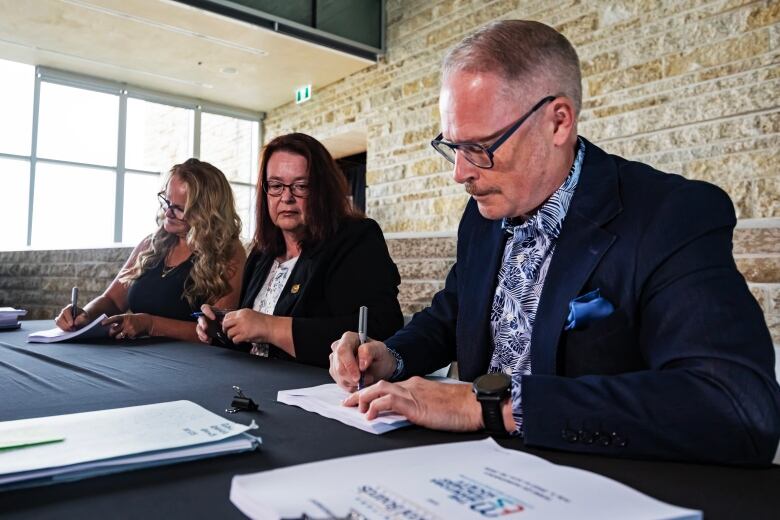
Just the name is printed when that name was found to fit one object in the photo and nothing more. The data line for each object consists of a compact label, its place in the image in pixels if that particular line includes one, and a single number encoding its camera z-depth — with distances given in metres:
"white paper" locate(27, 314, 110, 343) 1.97
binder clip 0.98
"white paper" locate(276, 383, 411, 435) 0.88
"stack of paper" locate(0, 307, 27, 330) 2.42
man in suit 0.79
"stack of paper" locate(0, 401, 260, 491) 0.64
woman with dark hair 1.82
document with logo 0.51
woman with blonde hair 2.39
